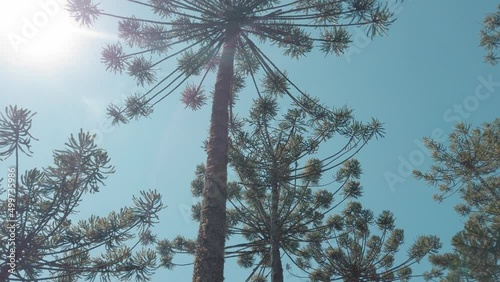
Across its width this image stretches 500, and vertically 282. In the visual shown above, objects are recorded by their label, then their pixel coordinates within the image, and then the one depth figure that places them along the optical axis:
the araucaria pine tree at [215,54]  3.83
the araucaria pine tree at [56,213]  3.68
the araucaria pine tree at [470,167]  12.39
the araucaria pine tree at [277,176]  9.14
